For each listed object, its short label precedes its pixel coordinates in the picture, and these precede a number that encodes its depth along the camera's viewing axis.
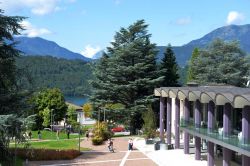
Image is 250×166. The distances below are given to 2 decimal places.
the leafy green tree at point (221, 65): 71.81
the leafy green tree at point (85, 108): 105.47
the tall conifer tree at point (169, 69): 68.69
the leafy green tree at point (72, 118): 85.12
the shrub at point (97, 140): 51.00
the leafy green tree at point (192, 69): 78.34
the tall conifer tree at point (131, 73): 62.38
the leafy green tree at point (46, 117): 82.83
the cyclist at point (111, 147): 45.56
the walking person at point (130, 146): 46.89
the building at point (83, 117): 114.26
